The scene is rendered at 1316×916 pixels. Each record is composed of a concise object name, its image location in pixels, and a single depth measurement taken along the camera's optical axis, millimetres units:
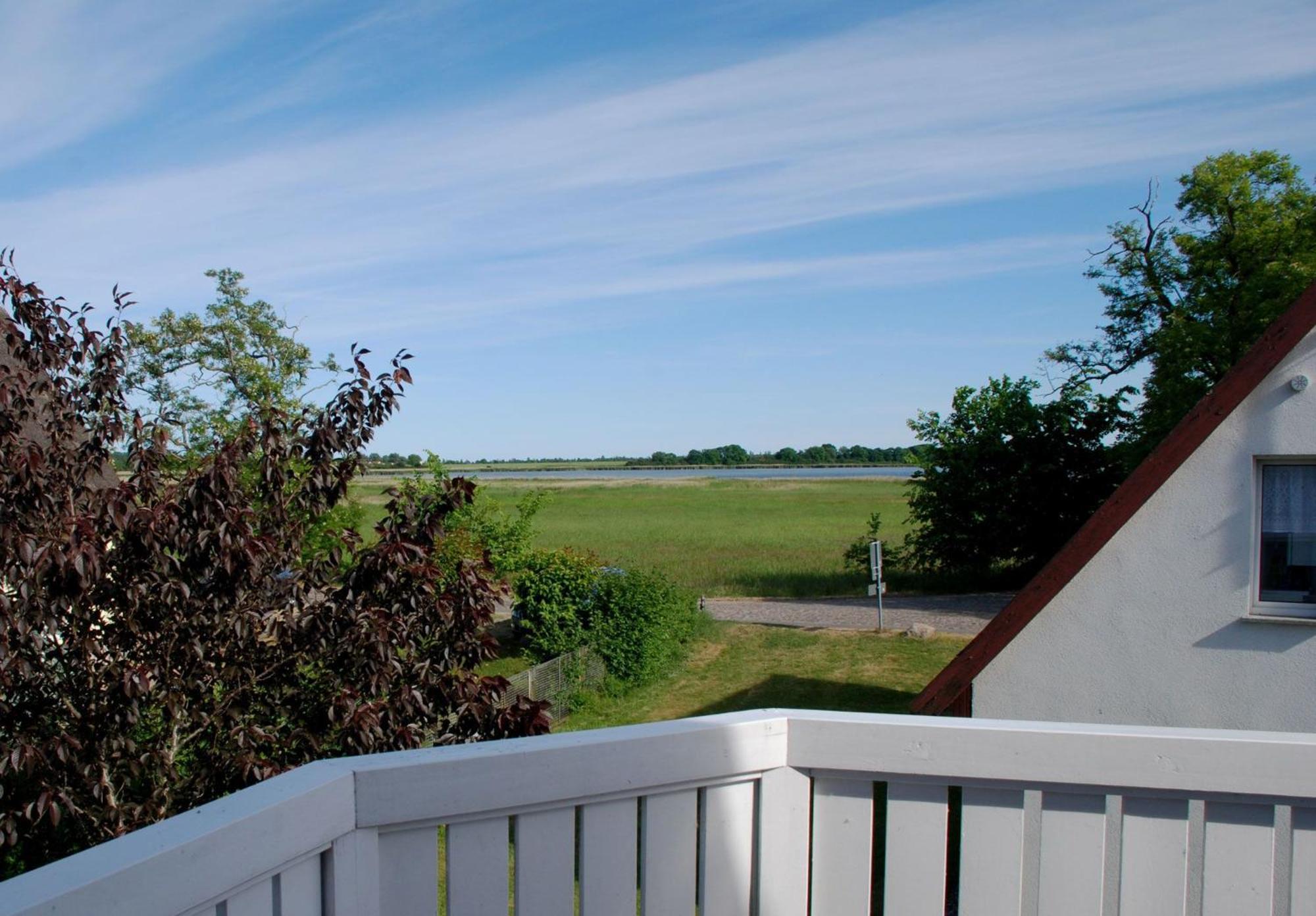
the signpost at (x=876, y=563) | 21719
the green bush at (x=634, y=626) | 18469
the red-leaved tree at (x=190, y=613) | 4559
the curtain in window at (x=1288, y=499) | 7820
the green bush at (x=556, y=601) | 18688
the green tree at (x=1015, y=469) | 28000
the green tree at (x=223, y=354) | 33062
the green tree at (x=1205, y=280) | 23000
